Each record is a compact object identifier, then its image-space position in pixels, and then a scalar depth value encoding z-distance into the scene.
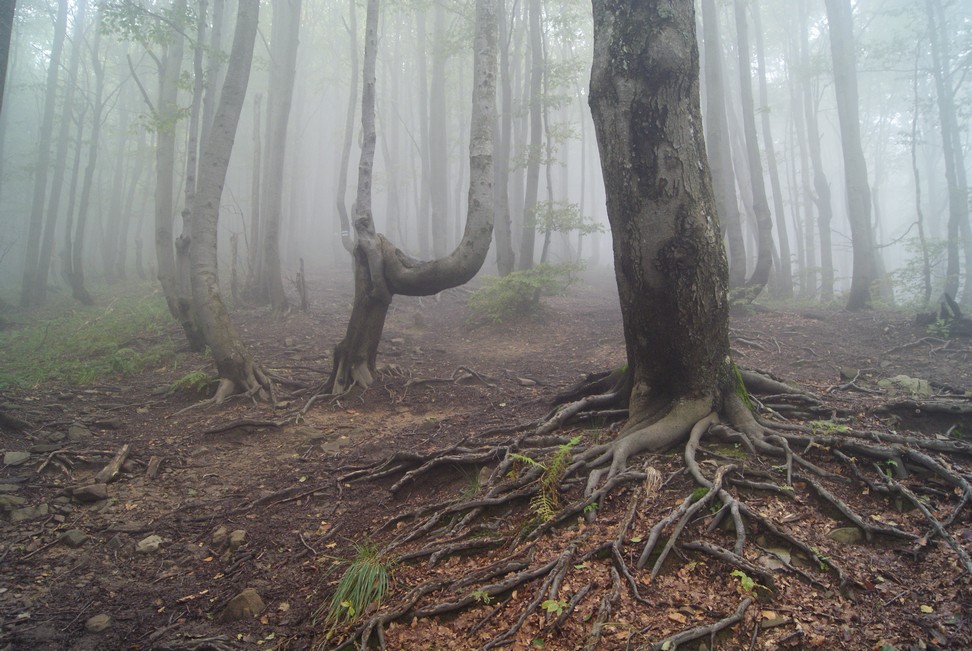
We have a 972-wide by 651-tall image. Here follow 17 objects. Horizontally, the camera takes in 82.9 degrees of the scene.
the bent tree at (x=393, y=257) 8.32
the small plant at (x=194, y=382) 8.52
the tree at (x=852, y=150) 14.45
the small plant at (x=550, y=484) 3.69
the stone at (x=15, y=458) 5.79
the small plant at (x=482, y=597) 3.09
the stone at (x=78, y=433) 6.70
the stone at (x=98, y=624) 3.54
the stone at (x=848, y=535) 3.20
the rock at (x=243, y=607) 3.70
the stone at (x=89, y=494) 5.34
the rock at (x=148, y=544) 4.58
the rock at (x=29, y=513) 4.87
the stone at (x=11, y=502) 4.98
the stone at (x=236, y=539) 4.63
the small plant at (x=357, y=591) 3.40
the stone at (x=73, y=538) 4.59
